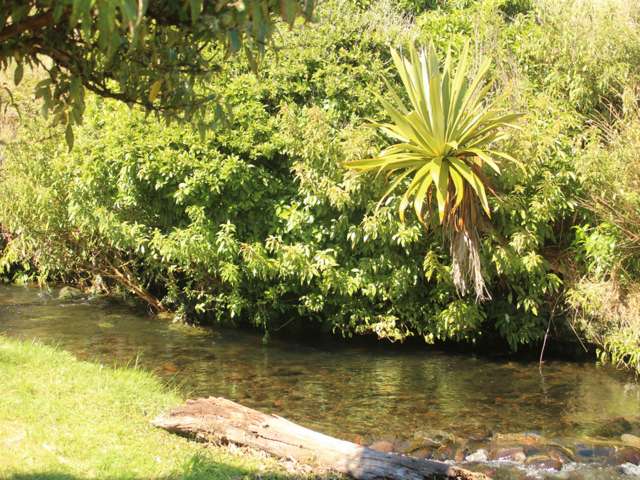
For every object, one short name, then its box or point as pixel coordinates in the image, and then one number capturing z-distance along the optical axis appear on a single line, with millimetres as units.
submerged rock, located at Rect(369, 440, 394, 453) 7961
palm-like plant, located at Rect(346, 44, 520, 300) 10086
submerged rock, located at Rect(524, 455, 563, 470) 7648
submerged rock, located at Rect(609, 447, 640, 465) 7792
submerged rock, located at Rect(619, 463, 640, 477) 7539
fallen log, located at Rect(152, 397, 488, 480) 5805
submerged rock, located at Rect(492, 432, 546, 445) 8211
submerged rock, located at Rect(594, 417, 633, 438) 8586
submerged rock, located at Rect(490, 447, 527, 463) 7836
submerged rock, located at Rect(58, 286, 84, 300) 16500
